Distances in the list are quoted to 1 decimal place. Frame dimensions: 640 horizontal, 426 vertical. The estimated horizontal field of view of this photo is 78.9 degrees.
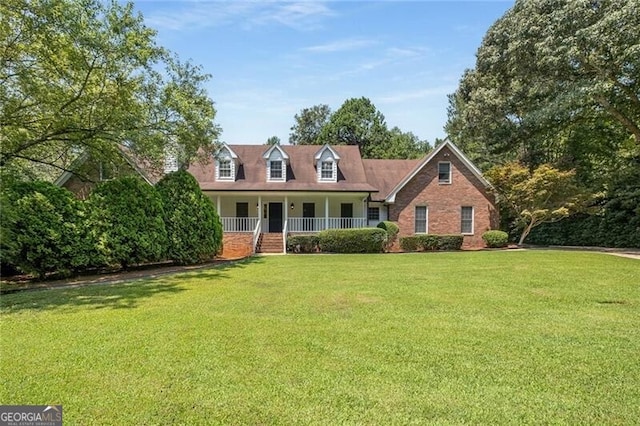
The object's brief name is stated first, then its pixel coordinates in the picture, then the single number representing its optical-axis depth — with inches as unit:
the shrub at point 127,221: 465.4
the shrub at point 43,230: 399.6
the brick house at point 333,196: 845.8
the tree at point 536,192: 785.6
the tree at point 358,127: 1614.2
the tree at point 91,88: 399.5
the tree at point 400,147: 1600.6
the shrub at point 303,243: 767.1
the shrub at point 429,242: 800.3
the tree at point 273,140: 2232.0
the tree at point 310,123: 1818.4
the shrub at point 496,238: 820.6
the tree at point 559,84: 649.6
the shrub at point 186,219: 552.1
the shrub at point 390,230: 809.9
